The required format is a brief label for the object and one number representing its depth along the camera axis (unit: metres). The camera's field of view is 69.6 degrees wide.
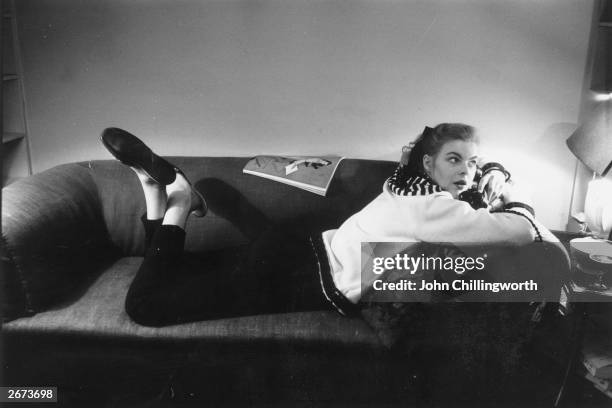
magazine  1.38
